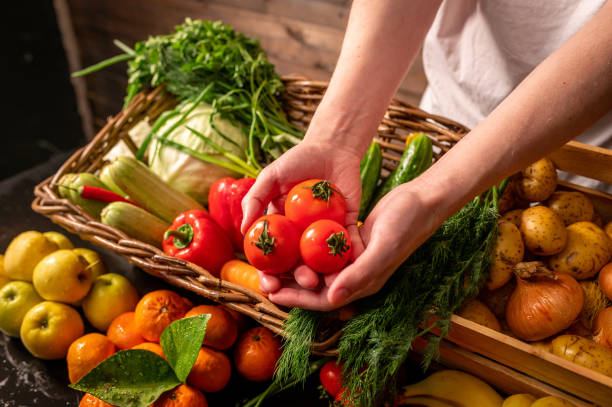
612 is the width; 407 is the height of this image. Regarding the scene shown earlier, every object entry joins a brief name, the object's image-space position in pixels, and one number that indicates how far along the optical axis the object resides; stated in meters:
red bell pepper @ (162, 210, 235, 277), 1.17
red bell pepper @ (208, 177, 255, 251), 1.27
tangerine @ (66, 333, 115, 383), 0.99
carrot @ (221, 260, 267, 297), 1.10
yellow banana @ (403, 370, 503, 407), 0.94
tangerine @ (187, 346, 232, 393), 0.95
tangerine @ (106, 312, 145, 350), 1.04
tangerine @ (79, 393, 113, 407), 0.90
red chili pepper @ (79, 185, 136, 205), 1.28
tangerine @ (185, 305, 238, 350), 0.99
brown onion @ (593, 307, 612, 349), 0.91
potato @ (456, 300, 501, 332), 0.95
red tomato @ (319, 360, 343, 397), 0.95
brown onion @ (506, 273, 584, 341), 0.91
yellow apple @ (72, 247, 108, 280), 1.20
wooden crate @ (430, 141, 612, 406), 0.80
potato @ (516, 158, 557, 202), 1.13
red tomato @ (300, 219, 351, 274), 0.78
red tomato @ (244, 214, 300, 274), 0.80
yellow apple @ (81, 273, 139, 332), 1.12
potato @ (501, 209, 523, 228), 1.11
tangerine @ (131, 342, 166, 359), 0.99
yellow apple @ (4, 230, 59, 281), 1.15
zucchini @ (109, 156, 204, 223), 1.26
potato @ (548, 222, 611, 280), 1.02
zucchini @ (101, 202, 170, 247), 1.21
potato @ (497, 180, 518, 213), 1.18
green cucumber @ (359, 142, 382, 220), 1.23
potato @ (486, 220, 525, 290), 0.99
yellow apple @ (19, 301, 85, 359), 1.04
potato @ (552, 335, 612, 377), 0.85
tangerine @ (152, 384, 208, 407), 0.89
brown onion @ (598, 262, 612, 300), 0.97
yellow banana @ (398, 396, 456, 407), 0.98
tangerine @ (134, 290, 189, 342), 1.02
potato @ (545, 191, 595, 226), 1.14
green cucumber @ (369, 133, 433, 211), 1.19
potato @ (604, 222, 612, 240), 1.11
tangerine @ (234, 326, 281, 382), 1.00
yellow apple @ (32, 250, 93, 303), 1.08
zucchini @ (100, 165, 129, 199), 1.41
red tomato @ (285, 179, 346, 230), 0.85
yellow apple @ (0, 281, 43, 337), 1.09
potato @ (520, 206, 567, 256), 1.02
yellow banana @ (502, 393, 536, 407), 0.88
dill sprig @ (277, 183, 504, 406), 0.84
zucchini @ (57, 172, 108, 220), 1.31
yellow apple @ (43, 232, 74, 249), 1.25
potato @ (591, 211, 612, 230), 1.18
